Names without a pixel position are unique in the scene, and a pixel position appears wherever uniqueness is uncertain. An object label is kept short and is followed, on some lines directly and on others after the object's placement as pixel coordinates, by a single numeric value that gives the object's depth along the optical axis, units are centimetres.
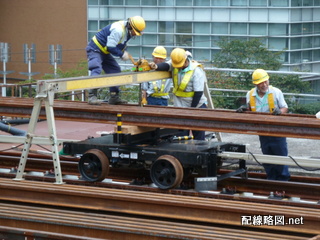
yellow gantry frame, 952
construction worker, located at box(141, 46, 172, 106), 1339
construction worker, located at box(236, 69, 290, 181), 1116
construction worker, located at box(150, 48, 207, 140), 1159
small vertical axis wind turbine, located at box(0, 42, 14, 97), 3688
